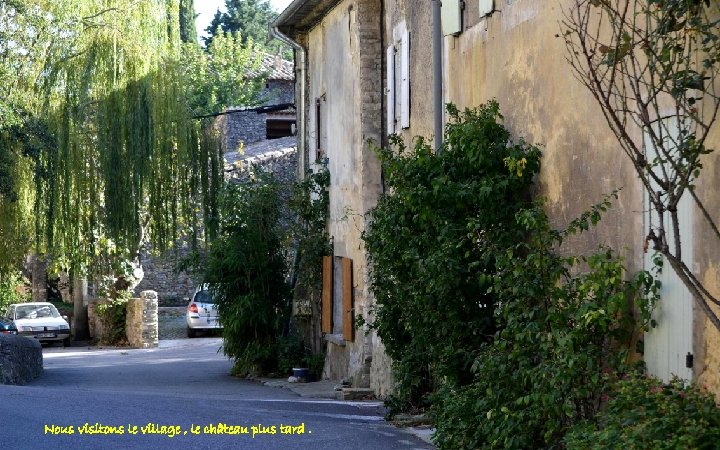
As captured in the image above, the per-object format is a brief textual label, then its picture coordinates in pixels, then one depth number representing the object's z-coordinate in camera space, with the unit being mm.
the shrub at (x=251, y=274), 19047
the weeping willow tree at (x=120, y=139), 25578
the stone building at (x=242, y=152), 32469
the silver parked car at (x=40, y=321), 31141
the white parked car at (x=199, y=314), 32125
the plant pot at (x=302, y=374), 18109
